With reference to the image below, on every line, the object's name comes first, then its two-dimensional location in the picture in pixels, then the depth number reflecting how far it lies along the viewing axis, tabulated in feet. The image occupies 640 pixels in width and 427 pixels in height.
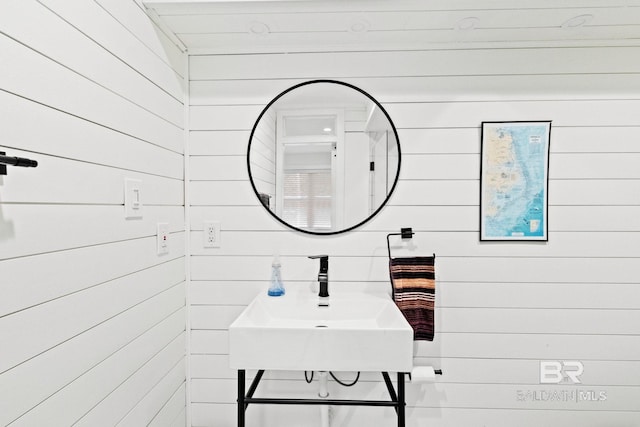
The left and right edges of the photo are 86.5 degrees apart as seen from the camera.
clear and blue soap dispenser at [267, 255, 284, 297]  5.31
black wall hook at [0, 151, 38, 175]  2.14
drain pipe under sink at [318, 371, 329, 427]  4.91
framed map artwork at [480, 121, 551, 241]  5.25
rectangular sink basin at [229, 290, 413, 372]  3.98
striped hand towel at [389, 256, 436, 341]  5.09
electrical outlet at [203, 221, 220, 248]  5.49
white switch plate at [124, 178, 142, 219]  3.84
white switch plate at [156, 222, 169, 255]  4.61
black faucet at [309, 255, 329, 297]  5.07
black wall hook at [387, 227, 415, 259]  5.29
